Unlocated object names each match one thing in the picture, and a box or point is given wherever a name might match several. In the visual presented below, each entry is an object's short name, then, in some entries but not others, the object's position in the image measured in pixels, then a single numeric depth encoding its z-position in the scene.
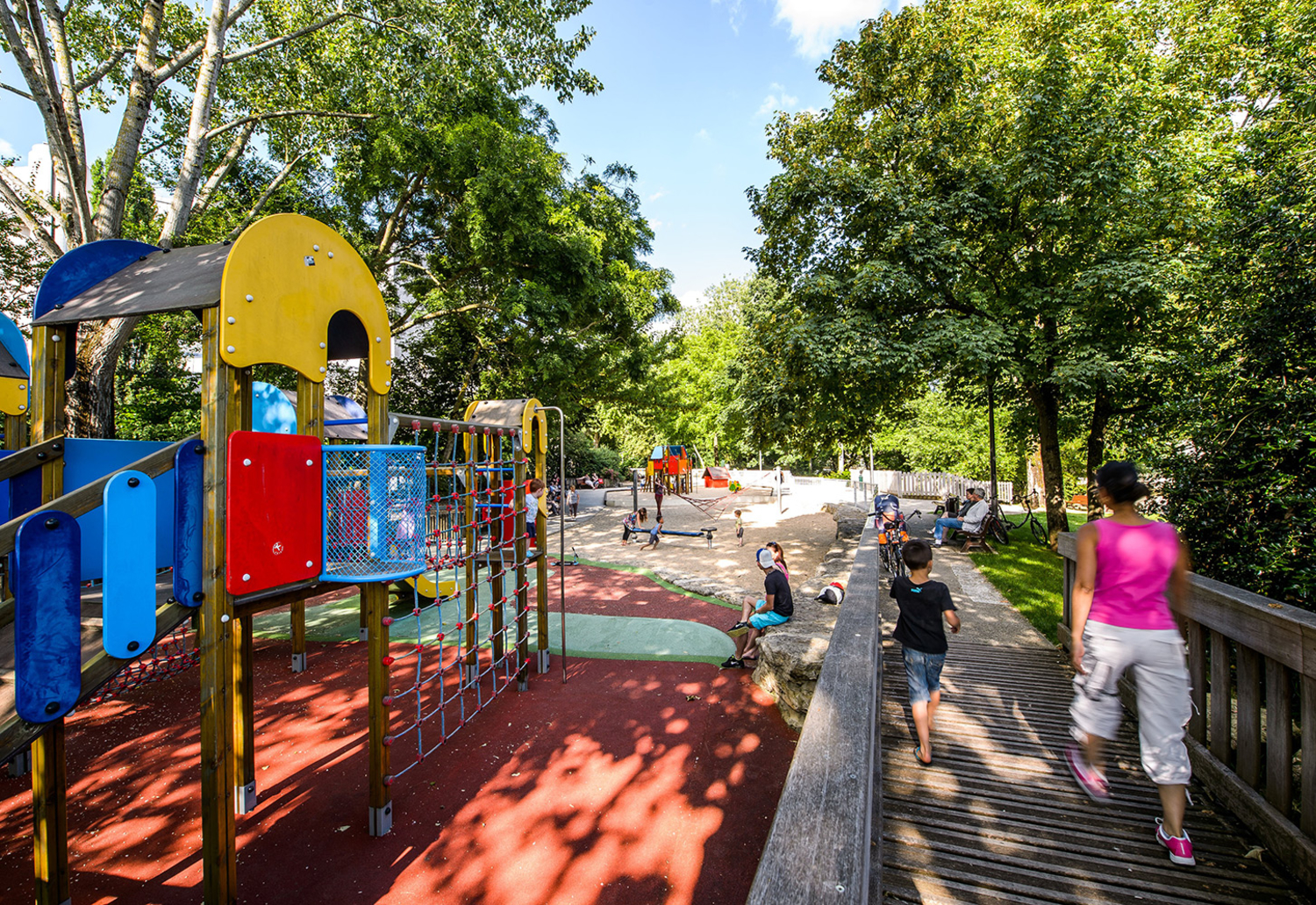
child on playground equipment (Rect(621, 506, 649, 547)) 15.88
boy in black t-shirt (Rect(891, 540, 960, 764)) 3.84
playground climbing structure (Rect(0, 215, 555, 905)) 2.42
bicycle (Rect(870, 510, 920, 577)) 9.45
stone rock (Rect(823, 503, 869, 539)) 14.80
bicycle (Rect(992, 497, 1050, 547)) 13.85
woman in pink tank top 2.77
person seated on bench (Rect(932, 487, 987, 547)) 12.73
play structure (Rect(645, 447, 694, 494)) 27.09
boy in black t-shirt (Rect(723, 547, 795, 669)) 6.43
